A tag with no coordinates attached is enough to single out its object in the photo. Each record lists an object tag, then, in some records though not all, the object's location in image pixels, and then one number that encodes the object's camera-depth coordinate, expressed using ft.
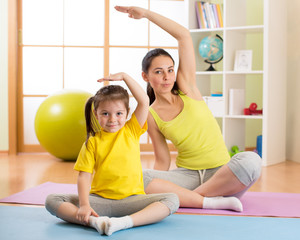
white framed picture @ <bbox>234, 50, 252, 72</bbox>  12.87
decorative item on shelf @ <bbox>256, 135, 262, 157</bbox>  13.47
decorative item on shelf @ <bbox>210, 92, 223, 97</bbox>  13.25
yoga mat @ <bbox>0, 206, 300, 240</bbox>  5.28
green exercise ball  12.21
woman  6.68
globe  13.28
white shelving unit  12.28
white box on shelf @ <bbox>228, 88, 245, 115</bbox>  12.89
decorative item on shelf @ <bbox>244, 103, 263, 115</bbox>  12.86
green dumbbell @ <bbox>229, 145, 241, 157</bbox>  12.94
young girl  5.69
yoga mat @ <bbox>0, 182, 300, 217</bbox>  6.64
